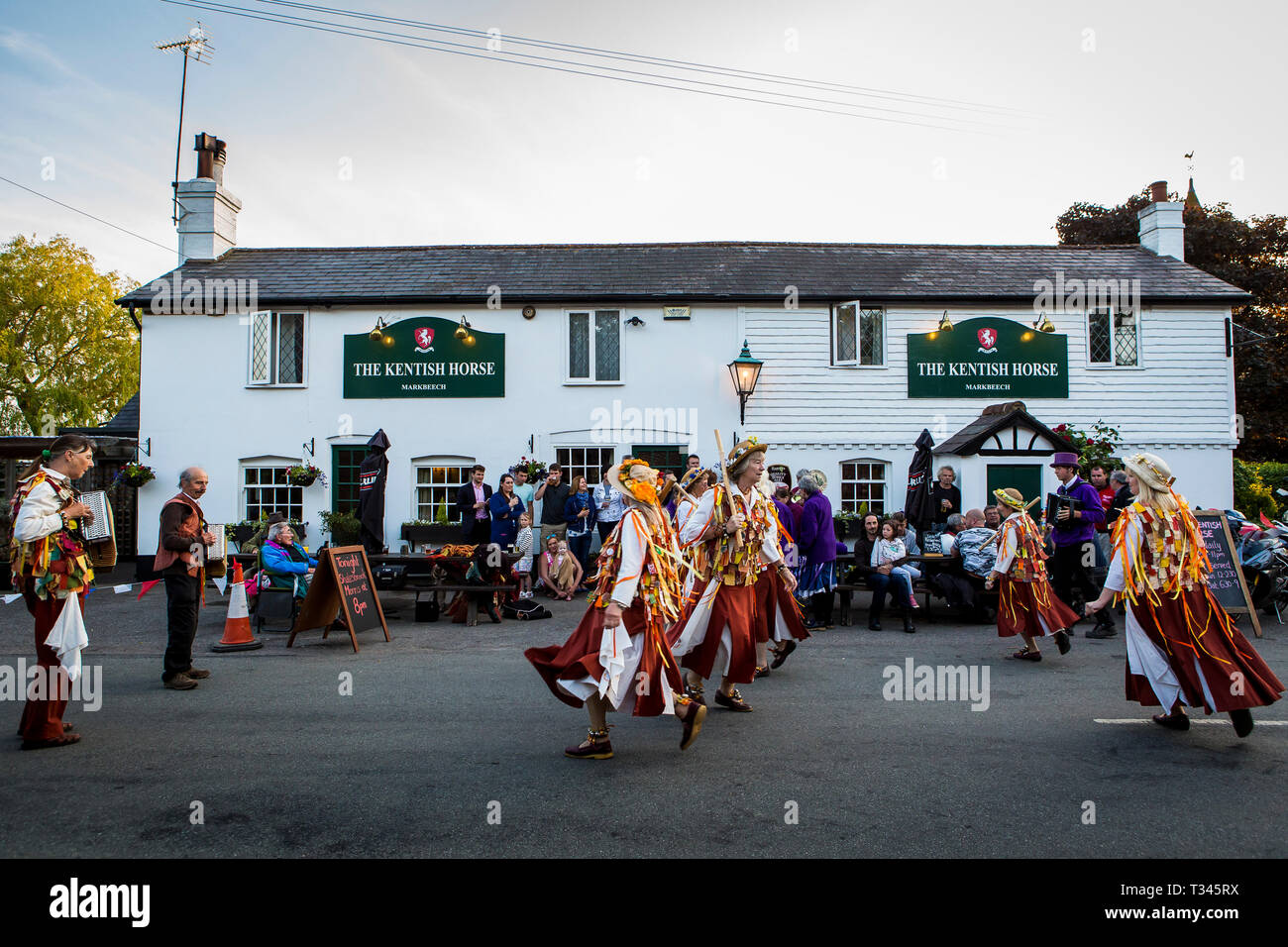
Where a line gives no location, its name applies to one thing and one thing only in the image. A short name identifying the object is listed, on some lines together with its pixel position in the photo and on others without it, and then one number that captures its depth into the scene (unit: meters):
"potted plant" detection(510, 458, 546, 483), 16.12
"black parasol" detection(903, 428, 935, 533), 13.80
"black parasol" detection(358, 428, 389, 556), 12.92
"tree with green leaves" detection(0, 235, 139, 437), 28.02
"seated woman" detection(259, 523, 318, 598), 9.88
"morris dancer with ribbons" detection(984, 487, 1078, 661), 8.13
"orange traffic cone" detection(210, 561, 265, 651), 8.90
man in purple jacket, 9.86
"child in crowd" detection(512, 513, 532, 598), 12.38
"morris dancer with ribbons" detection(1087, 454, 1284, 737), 5.33
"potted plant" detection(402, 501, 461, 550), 16.09
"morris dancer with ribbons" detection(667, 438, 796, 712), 6.03
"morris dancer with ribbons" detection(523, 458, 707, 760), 4.96
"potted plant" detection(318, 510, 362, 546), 16.23
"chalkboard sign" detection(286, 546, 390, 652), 8.93
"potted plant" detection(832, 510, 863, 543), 15.40
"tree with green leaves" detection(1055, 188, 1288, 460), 26.39
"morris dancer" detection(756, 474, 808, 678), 7.08
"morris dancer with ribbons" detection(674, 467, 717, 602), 6.30
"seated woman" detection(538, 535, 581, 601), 12.61
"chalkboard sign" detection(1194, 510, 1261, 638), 9.79
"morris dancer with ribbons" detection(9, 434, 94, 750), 5.41
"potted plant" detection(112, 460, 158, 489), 16.55
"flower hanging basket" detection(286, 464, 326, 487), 16.55
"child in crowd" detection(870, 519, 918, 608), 10.67
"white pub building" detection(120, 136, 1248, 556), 17.05
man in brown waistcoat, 6.98
